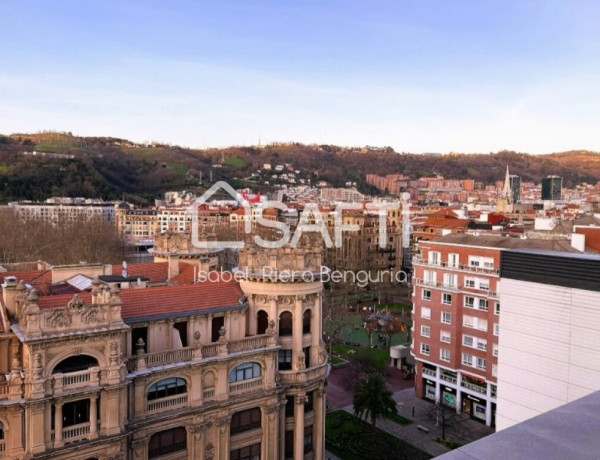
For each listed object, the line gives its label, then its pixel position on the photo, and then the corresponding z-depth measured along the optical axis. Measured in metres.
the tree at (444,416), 40.56
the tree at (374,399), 38.31
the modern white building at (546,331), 20.59
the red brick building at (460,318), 42.56
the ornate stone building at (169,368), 21.78
